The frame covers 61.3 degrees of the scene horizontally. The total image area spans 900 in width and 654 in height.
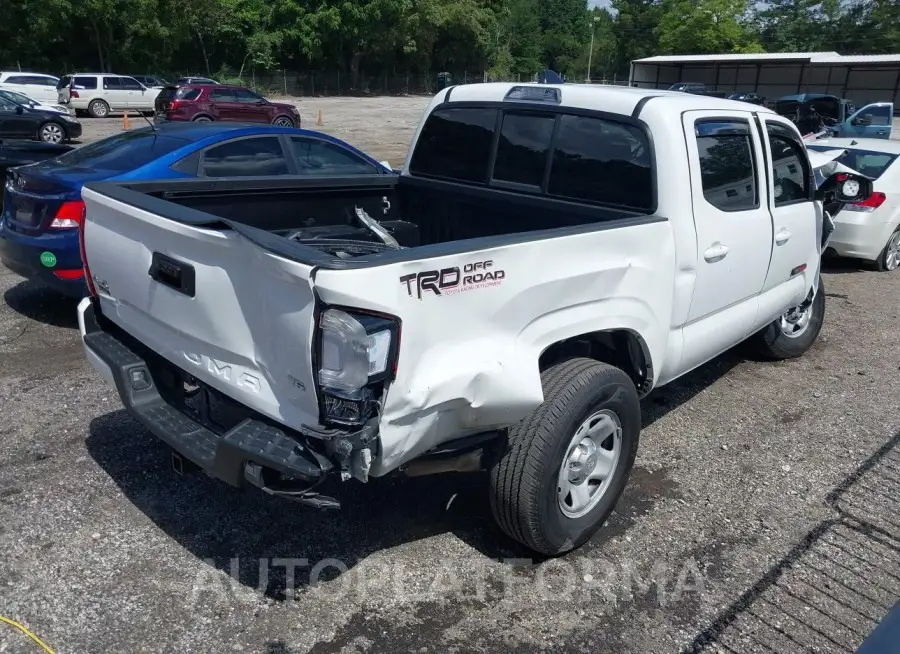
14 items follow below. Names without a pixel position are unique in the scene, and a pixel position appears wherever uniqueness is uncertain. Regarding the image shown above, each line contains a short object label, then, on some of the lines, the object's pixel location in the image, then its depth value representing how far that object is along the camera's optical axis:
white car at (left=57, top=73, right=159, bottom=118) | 27.91
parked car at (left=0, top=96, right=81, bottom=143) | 18.12
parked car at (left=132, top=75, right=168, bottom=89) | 30.95
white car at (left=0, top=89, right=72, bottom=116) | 19.45
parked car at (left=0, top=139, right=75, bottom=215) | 7.57
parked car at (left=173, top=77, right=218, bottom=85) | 33.31
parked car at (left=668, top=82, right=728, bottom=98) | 30.64
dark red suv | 23.97
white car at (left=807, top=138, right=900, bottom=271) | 8.70
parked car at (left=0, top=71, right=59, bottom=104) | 27.14
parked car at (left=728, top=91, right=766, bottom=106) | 25.95
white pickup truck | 2.54
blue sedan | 5.83
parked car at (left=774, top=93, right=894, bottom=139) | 17.94
